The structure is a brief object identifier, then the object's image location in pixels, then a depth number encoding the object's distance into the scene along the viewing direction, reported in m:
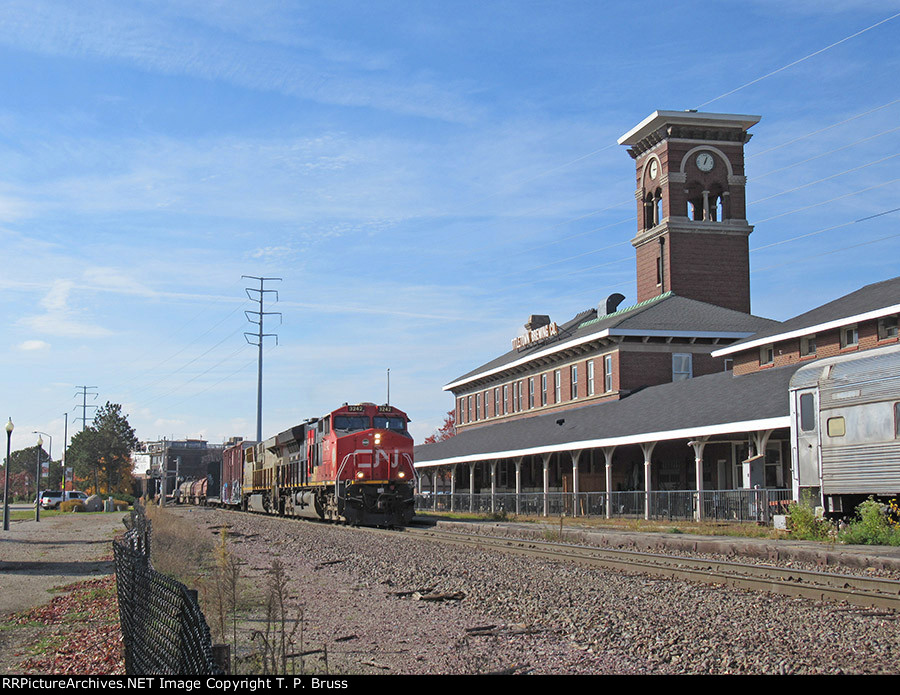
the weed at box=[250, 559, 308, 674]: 7.10
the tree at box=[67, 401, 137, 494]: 81.38
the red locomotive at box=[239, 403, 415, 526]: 29.42
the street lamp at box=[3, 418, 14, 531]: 32.69
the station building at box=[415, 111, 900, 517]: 29.81
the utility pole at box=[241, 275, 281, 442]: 71.26
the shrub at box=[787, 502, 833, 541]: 19.80
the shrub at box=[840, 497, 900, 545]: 18.12
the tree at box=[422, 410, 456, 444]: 110.88
